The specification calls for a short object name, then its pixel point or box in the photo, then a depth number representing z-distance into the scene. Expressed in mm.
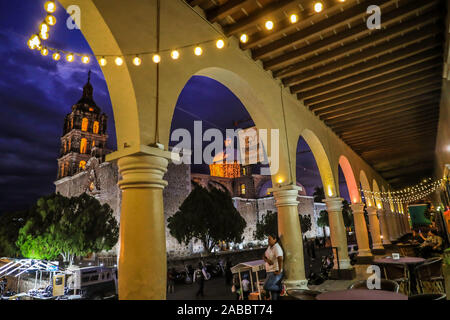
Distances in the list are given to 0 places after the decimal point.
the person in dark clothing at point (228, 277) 11098
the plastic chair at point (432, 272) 5230
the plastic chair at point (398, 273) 5364
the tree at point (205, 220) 19312
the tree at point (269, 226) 32625
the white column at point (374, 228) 13586
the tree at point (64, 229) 17984
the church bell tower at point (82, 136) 34656
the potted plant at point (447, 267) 7023
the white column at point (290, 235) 5430
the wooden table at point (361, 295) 2748
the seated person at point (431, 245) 8227
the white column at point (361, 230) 10961
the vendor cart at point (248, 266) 4883
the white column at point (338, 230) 8102
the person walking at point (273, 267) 4344
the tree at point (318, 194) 41844
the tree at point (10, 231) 20906
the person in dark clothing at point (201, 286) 9219
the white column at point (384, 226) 16625
